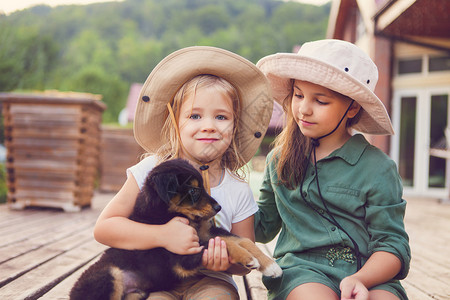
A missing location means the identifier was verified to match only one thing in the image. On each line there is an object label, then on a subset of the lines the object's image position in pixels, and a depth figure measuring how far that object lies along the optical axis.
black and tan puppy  1.80
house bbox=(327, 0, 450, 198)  10.78
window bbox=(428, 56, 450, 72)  10.96
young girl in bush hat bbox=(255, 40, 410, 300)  1.93
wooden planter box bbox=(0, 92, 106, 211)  6.09
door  11.11
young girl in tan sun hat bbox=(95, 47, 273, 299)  1.95
